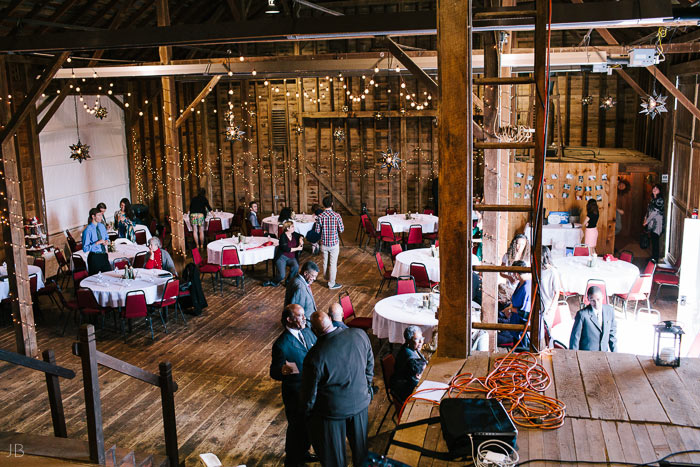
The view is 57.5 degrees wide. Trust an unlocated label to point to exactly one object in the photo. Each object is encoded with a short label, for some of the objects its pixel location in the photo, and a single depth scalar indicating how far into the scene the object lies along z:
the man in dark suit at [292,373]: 5.27
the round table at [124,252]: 10.93
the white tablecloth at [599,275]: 9.02
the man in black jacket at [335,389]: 4.52
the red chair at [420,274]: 9.56
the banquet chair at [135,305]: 8.55
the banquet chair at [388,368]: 5.86
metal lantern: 3.68
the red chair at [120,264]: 10.29
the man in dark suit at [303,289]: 6.67
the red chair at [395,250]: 10.81
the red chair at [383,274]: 10.12
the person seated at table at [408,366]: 5.42
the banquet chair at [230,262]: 10.88
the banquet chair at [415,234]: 12.49
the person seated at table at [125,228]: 12.70
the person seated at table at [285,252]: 10.62
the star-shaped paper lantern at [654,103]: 10.76
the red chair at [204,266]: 10.89
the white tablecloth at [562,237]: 12.27
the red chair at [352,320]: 7.83
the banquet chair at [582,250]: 10.41
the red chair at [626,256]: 9.96
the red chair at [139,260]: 10.85
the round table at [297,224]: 13.34
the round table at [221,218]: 14.24
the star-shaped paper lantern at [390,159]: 14.66
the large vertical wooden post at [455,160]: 3.64
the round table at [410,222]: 13.02
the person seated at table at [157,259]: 10.01
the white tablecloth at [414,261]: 9.98
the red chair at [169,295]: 9.04
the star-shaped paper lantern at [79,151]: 13.86
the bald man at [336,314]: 5.74
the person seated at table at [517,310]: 6.81
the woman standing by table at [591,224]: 12.27
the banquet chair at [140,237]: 13.19
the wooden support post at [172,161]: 12.15
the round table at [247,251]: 11.21
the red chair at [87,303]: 8.72
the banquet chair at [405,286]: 8.49
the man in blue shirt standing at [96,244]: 10.04
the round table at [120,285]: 8.85
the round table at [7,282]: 9.43
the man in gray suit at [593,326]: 6.16
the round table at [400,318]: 7.19
